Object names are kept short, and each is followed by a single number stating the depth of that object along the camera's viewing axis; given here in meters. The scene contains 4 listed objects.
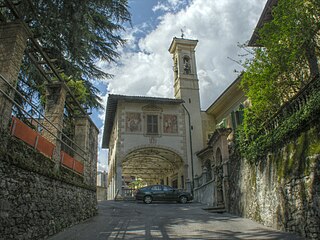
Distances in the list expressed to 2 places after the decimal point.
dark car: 18.98
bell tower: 24.64
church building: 23.22
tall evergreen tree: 7.94
